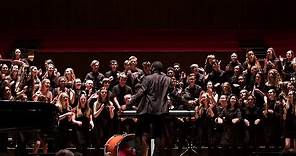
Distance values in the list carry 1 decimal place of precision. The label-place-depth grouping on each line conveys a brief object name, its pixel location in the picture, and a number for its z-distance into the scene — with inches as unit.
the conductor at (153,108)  521.0
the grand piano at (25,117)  391.7
